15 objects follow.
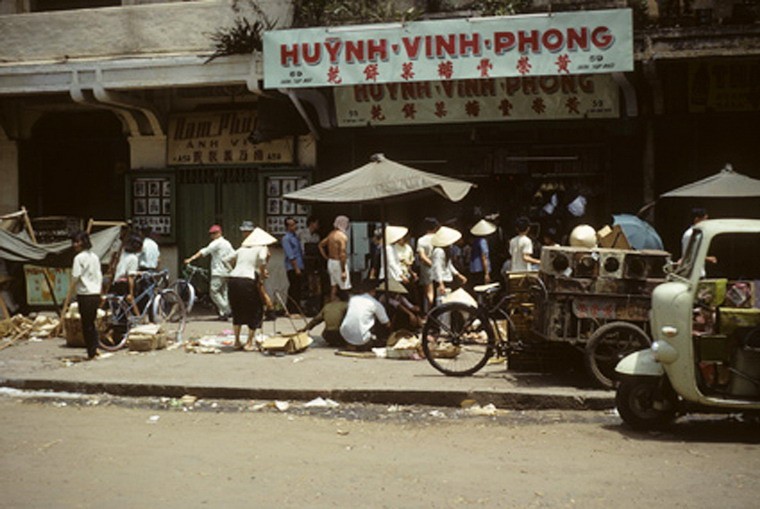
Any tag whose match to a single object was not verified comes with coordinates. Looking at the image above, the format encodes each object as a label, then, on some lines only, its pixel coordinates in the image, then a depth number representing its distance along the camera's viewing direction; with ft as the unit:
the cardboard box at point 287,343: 37.09
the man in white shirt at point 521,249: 40.14
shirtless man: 40.81
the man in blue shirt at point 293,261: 50.29
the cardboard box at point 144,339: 38.96
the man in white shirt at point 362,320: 36.88
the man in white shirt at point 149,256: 45.83
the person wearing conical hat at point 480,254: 44.00
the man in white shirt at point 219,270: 46.47
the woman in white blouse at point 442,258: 39.50
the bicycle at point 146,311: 39.96
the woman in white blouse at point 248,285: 37.55
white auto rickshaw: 21.98
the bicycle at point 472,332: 30.60
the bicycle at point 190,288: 47.34
